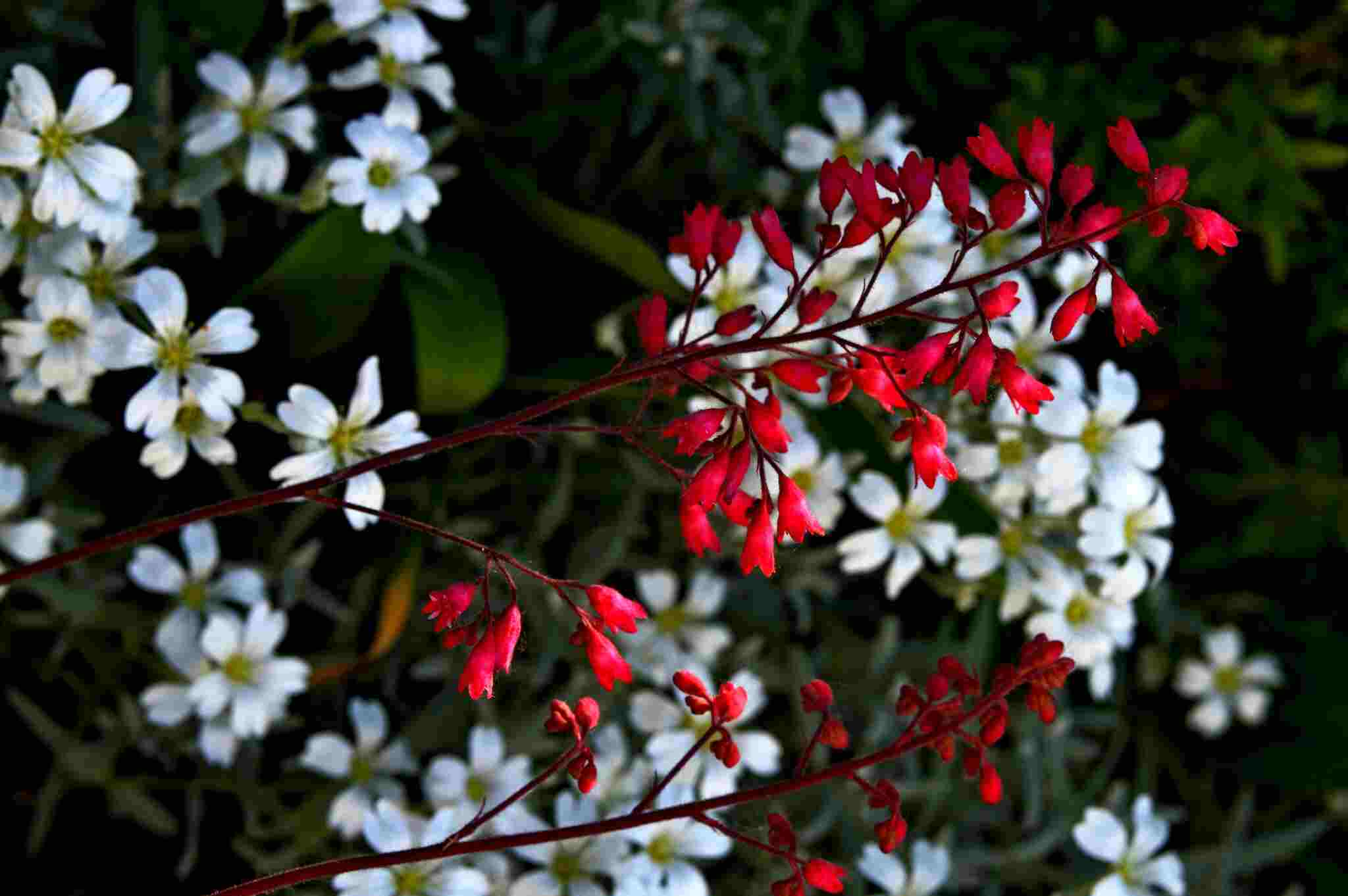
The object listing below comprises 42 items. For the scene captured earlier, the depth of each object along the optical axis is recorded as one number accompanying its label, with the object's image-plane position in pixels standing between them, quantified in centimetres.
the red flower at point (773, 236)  45
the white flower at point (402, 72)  52
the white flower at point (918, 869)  53
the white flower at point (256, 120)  52
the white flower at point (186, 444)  50
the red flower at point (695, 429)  44
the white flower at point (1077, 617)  54
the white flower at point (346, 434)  49
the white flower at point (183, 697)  53
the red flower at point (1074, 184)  45
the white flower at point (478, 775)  53
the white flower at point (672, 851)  52
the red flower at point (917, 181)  44
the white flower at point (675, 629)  56
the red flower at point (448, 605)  44
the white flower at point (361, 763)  53
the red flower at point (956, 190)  45
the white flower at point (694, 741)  53
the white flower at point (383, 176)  51
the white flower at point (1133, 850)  54
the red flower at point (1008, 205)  45
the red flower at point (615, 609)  45
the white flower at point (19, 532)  52
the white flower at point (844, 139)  56
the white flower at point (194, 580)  53
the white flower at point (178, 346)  49
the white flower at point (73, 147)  49
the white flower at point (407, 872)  50
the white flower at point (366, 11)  51
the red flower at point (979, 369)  44
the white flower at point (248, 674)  53
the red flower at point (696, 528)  45
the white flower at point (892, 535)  54
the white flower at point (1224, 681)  62
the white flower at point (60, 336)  50
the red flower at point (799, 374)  45
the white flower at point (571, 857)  52
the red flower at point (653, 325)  45
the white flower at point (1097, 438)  53
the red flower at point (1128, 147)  45
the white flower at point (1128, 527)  53
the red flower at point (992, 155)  44
